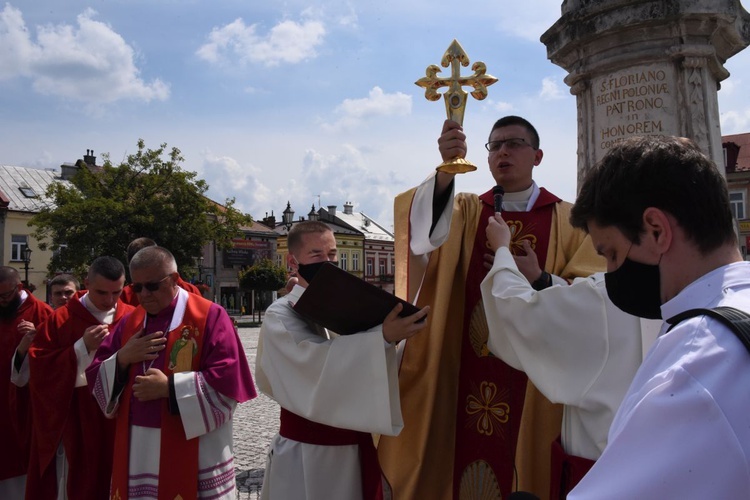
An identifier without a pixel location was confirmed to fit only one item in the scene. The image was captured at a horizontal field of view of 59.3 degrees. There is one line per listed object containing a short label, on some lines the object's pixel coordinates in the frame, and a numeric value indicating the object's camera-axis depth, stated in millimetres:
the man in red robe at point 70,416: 4422
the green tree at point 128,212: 28031
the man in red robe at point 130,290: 5670
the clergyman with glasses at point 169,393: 3592
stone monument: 5730
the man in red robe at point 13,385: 5188
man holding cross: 3100
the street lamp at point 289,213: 33938
